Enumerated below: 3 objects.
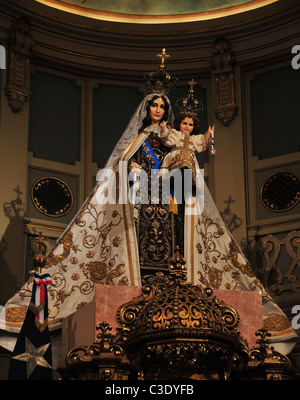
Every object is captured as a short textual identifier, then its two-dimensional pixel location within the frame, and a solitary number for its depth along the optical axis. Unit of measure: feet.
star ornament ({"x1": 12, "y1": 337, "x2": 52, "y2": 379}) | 20.47
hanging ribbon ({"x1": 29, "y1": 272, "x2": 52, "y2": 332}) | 20.99
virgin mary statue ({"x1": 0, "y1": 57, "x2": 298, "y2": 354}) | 23.88
